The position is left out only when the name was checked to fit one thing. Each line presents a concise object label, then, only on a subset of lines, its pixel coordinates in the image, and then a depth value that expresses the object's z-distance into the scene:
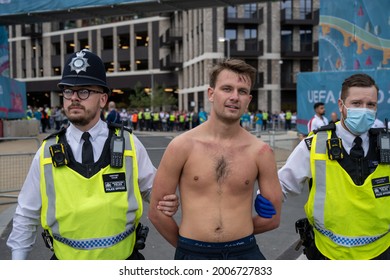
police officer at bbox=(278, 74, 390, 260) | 3.11
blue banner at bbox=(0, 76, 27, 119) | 24.20
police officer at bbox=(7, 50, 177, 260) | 2.78
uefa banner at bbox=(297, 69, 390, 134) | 12.95
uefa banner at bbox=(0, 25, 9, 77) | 25.11
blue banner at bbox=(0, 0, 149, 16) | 19.03
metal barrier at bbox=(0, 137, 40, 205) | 9.47
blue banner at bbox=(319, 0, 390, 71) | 14.38
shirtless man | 2.88
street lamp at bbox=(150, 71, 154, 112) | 49.69
